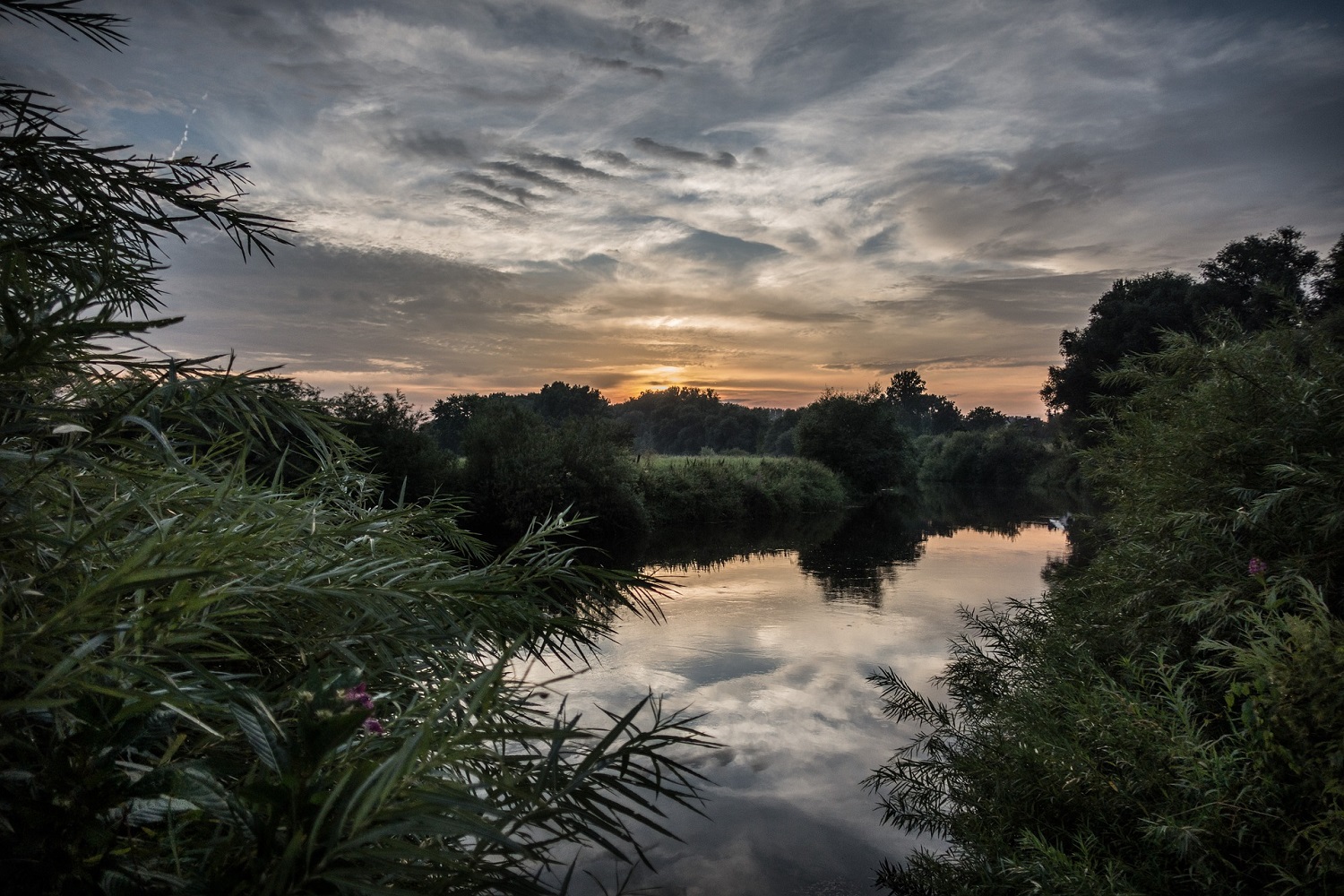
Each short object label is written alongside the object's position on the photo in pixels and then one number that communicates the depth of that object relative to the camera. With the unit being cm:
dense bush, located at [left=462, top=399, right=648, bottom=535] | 2252
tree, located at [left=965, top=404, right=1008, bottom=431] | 10815
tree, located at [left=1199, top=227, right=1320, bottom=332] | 2466
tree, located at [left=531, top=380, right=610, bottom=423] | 5672
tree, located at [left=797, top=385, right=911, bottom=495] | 4575
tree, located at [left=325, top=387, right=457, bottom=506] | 2044
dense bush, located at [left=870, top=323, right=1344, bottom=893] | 251
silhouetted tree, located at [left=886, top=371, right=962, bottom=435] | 12519
